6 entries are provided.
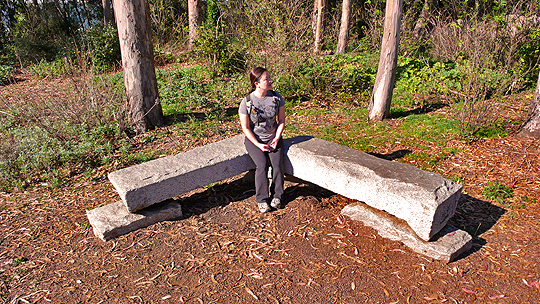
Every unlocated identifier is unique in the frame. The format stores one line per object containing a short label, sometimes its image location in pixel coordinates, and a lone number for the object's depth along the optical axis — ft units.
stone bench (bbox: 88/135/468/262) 10.76
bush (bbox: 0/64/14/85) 33.76
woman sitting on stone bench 13.00
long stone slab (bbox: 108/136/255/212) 11.69
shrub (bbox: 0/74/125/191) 15.88
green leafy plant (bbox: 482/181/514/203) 13.82
